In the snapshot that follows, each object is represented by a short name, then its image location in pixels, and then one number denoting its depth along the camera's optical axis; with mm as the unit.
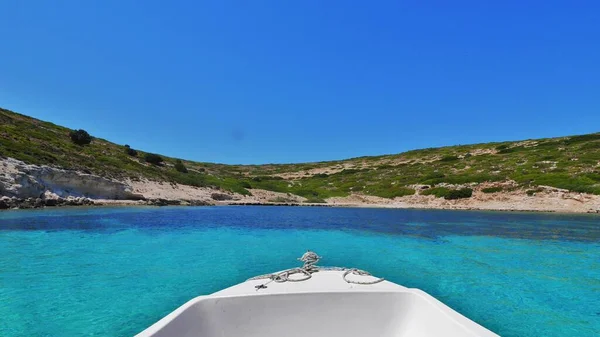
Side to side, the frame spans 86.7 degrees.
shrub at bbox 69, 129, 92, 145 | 52125
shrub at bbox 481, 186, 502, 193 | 42594
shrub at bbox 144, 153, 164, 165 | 60562
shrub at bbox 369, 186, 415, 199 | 50000
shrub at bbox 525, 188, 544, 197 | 38944
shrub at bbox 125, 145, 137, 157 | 62541
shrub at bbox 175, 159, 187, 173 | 61562
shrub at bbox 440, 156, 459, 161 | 72225
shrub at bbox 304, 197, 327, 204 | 53725
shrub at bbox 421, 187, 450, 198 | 44969
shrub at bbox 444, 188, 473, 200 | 43125
